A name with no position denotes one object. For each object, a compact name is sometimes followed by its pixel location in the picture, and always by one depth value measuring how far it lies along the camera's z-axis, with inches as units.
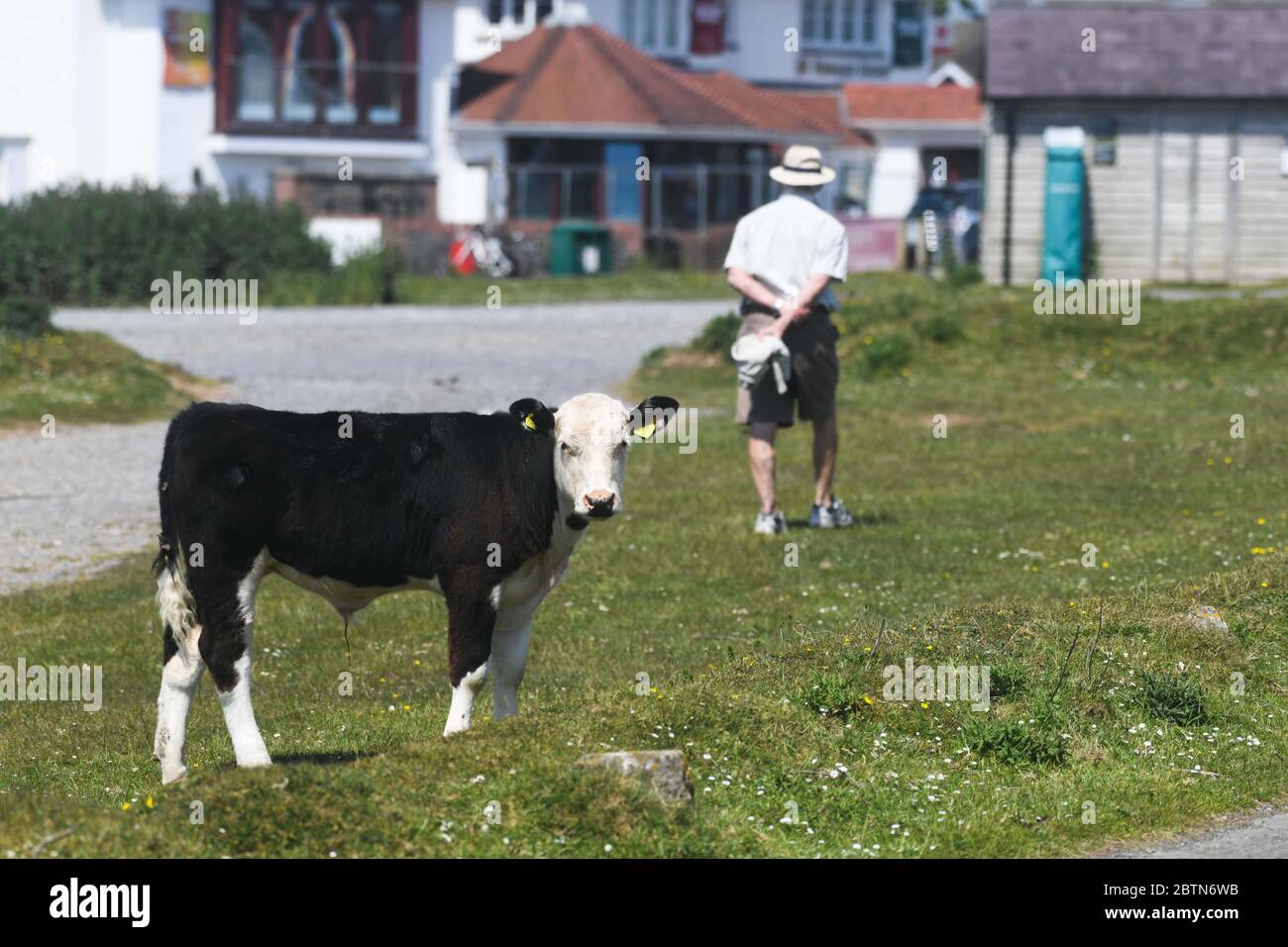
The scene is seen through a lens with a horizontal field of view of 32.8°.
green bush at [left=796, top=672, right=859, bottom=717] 378.6
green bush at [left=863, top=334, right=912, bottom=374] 1041.5
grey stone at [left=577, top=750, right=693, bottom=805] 314.5
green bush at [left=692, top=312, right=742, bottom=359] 1095.6
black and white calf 357.4
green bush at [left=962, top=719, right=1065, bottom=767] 367.2
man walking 603.2
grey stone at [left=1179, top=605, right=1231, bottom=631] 443.5
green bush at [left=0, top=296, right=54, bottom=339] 1022.4
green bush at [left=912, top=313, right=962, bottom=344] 1071.0
